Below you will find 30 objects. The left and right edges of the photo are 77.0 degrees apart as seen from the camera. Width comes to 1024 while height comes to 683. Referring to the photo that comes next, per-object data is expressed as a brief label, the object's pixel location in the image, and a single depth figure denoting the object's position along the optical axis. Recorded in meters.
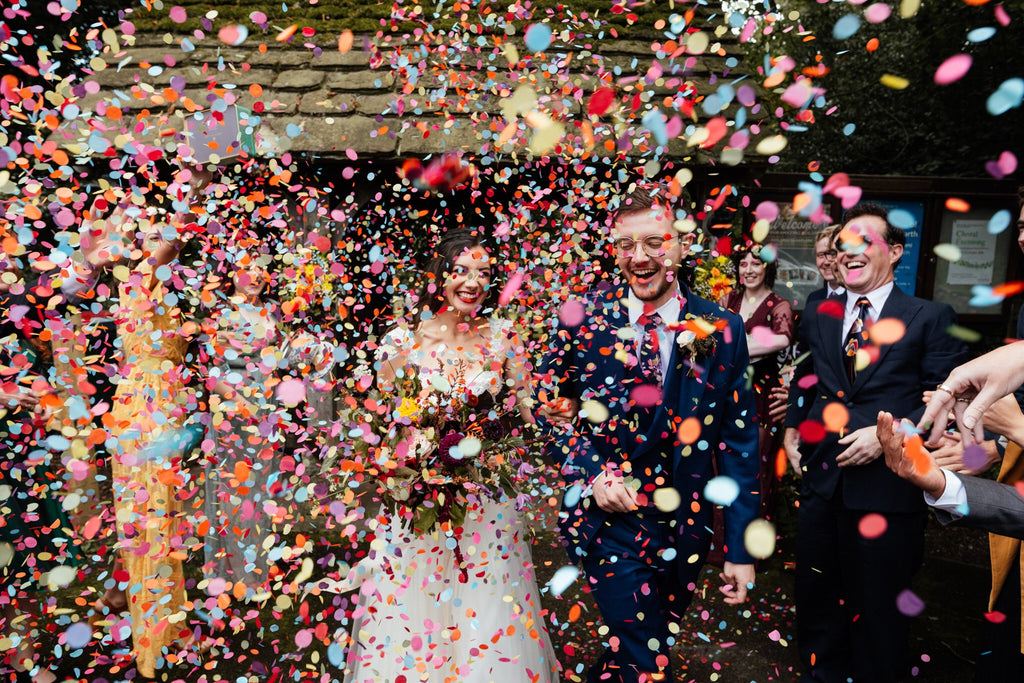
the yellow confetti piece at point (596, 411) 2.82
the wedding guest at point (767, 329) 4.79
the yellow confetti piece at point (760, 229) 2.14
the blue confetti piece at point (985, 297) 1.62
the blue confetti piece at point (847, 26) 1.75
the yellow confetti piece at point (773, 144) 2.13
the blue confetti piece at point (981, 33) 1.78
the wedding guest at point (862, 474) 3.27
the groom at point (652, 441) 2.78
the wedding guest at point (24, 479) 3.05
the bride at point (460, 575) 3.07
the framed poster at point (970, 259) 5.88
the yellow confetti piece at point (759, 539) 2.29
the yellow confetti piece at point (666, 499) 2.78
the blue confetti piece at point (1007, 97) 1.54
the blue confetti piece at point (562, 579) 2.48
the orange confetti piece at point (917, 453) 1.90
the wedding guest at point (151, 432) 3.49
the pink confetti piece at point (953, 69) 1.58
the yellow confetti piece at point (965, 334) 1.77
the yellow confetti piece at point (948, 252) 1.66
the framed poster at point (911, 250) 5.84
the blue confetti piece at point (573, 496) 2.82
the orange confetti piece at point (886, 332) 1.97
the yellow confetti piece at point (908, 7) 1.64
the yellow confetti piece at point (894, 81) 1.61
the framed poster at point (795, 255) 5.53
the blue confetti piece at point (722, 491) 2.49
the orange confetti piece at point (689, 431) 2.72
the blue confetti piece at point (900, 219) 1.98
